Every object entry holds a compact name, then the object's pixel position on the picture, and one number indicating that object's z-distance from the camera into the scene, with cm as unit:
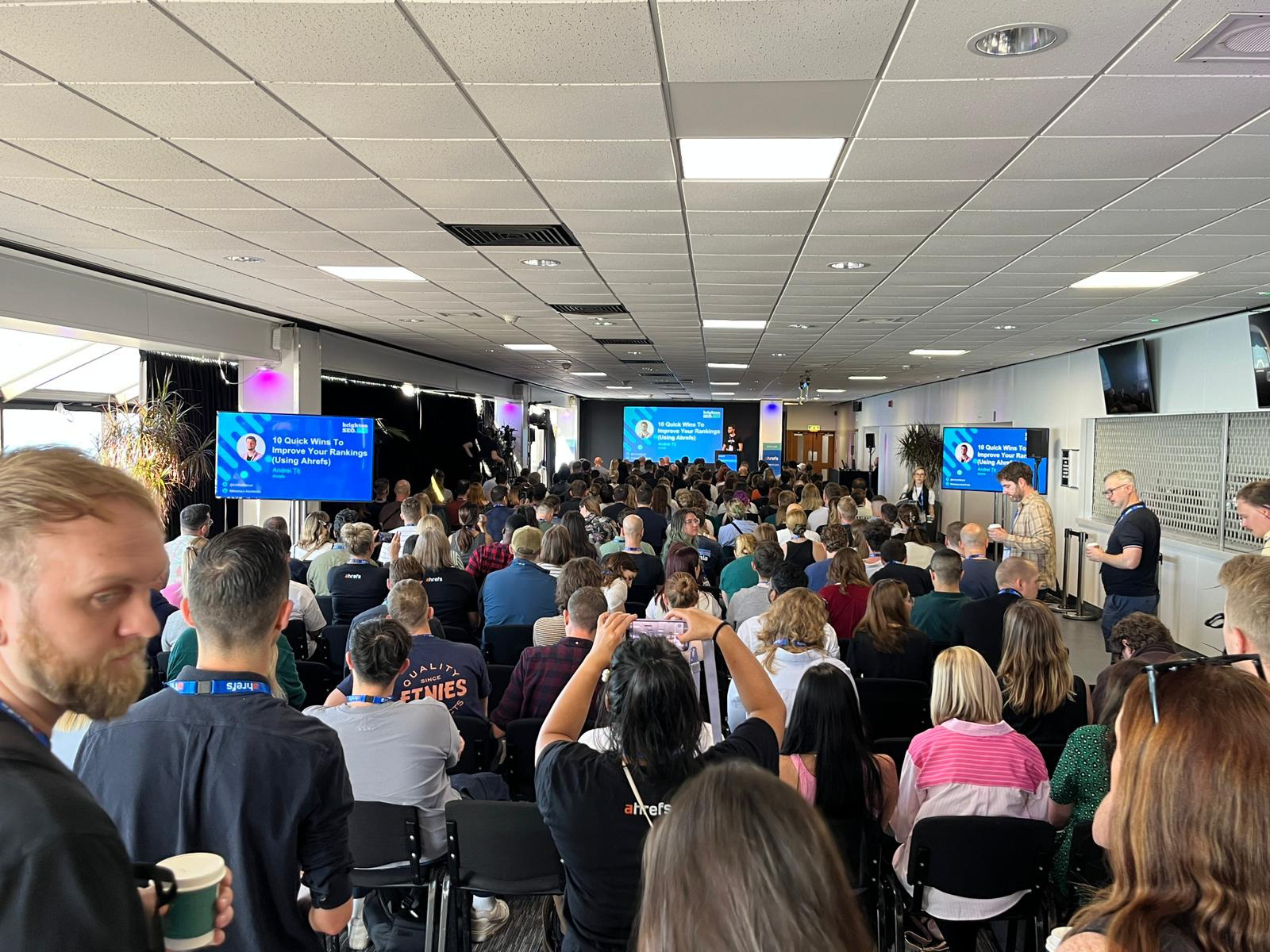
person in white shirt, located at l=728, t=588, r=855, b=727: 383
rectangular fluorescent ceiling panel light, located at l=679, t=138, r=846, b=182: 344
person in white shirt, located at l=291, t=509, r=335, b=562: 657
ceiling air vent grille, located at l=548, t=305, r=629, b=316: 837
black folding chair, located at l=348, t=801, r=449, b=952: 265
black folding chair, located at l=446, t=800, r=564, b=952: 254
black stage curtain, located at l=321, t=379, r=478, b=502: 1237
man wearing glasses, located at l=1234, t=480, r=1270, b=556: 459
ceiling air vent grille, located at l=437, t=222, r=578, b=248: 502
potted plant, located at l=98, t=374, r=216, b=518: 789
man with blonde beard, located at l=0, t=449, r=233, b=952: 86
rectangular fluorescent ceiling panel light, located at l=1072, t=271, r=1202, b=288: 611
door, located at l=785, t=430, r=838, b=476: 3381
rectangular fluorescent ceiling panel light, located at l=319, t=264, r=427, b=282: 645
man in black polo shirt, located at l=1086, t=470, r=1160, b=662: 604
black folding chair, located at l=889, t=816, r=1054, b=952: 256
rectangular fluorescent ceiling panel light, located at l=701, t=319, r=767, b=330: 941
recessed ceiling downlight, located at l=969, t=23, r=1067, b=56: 238
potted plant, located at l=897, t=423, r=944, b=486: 1803
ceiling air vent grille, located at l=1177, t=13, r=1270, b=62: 230
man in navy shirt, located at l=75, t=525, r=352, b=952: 165
